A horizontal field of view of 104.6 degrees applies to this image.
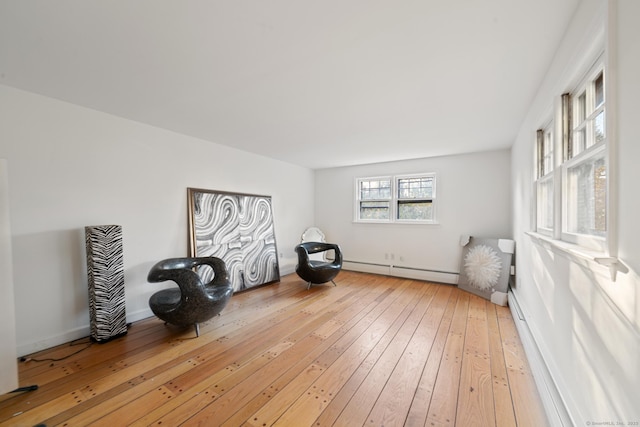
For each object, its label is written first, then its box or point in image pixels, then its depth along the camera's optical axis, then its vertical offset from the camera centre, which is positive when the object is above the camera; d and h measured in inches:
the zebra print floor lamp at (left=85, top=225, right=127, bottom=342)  98.2 -27.7
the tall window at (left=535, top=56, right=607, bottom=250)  49.9 +10.7
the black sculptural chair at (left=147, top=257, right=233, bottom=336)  101.3 -38.1
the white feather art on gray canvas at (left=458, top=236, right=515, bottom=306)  143.6 -35.2
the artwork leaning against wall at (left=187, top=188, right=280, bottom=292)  143.9 -14.0
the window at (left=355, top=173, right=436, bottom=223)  193.0 +10.3
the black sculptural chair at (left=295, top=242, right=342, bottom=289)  165.4 -38.6
